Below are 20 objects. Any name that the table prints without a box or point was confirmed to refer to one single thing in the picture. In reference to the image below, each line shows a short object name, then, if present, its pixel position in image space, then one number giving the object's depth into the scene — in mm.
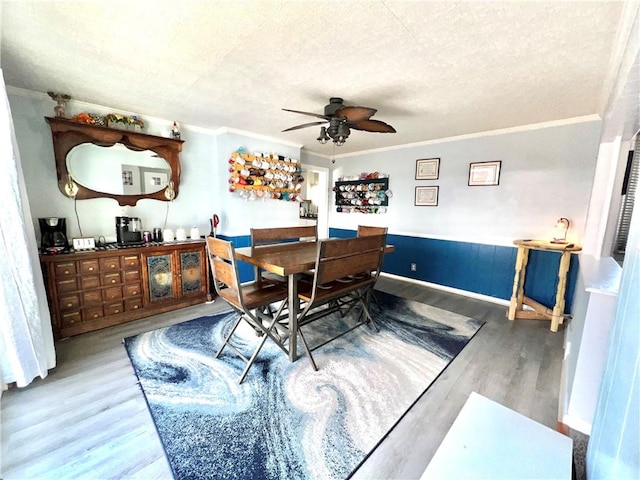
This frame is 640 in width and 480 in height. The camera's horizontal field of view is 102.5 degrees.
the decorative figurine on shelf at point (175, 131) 3097
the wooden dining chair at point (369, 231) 3004
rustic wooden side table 2568
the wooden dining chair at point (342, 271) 1861
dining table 1806
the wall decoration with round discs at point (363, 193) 4441
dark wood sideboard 2275
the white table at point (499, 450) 787
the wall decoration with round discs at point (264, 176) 3451
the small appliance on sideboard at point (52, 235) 2354
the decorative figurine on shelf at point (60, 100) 2346
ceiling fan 2020
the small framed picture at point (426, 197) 3861
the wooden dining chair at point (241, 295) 1763
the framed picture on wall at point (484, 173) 3287
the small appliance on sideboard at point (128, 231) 2742
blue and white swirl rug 1269
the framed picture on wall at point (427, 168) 3809
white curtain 1541
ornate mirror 2506
